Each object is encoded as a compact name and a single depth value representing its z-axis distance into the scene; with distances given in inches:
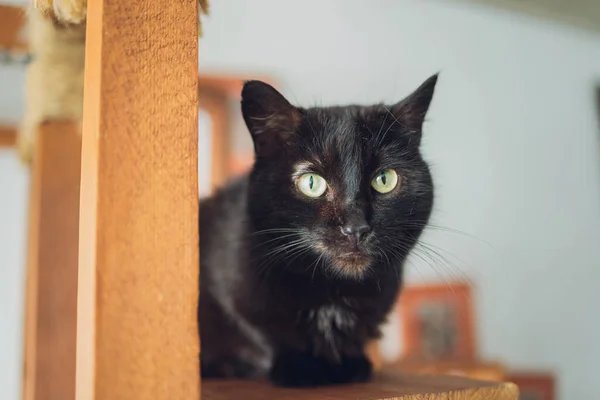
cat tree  14.5
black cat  24.0
